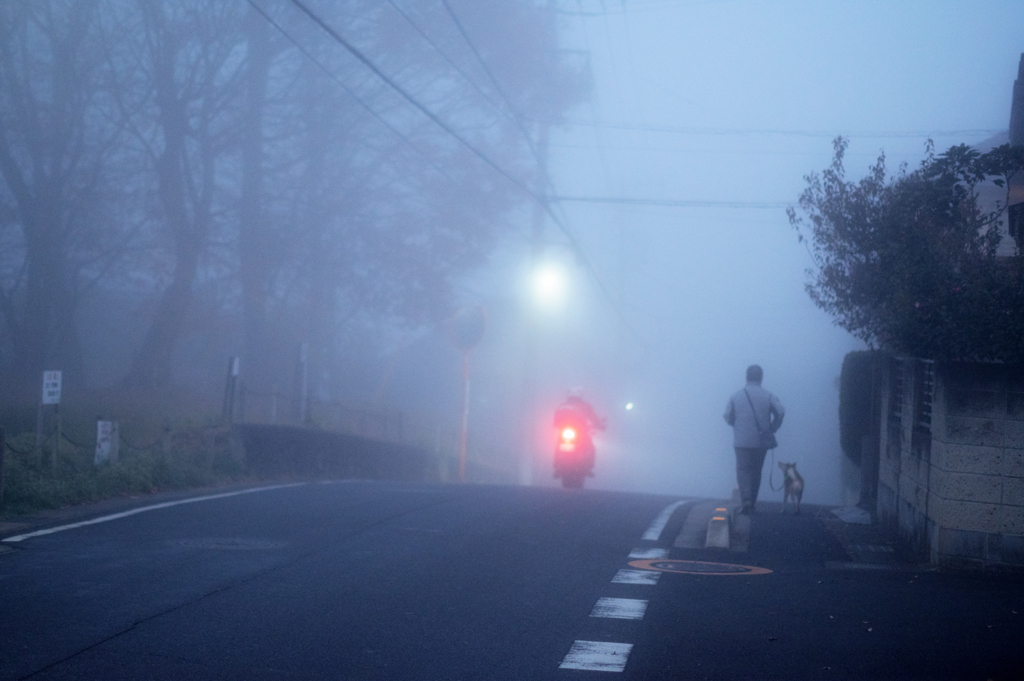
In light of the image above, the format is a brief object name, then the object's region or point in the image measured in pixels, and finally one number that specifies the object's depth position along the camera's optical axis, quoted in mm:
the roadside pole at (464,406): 27484
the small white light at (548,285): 29361
